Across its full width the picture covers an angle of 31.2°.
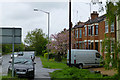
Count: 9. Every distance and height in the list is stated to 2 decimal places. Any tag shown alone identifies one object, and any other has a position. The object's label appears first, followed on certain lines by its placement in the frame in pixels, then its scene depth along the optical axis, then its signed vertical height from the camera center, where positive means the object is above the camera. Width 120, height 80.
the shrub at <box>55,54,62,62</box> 36.44 -2.35
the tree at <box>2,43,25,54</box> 67.57 -1.35
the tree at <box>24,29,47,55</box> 66.00 +1.30
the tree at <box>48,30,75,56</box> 37.97 +0.20
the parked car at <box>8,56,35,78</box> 15.10 -1.77
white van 24.05 -1.55
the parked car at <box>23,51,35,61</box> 35.94 -1.72
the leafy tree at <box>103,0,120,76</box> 8.75 +0.14
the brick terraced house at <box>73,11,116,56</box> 30.59 +1.73
